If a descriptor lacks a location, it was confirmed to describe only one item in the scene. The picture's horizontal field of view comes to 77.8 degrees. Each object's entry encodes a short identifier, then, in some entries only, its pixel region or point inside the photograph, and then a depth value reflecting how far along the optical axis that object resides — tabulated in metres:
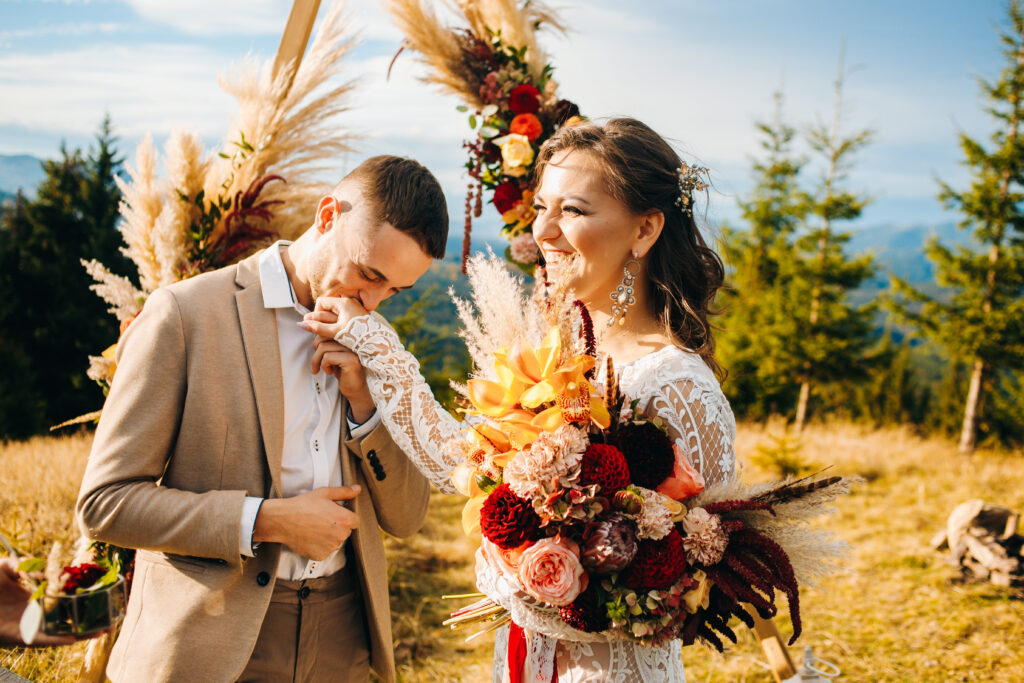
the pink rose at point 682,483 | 1.56
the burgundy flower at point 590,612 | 1.52
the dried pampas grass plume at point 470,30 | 3.44
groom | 1.73
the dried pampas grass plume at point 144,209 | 2.74
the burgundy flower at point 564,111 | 3.62
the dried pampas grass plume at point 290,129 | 2.85
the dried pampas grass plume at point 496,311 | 1.64
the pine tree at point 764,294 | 14.51
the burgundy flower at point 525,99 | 3.52
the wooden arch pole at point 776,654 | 3.36
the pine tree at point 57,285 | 10.45
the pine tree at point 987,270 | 12.62
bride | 1.90
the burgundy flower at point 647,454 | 1.56
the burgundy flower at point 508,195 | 3.74
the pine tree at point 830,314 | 14.33
